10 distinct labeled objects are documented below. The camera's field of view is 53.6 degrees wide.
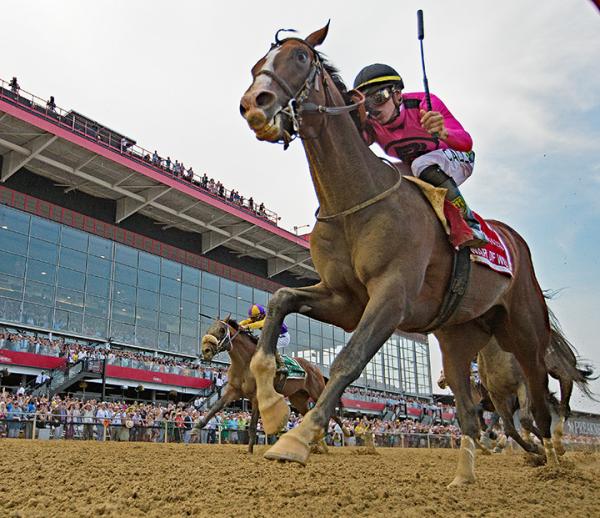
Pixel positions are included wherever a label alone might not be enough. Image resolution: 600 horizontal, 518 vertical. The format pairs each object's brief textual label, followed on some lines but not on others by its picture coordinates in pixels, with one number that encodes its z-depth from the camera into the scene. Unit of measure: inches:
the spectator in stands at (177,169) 1329.7
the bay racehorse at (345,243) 148.4
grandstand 1091.9
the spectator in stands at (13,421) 591.2
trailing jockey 534.6
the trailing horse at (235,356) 491.5
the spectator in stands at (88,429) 647.1
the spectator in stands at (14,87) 1091.9
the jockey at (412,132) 202.5
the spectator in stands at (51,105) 1141.1
